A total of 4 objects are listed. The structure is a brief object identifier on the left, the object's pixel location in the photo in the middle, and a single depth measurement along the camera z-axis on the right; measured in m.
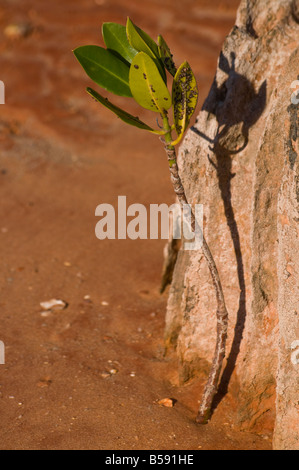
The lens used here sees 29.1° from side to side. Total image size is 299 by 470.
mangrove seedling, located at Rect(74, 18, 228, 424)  2.06
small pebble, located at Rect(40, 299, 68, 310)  3.74
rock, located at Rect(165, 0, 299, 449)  2.57
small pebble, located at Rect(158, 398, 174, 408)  2.87
